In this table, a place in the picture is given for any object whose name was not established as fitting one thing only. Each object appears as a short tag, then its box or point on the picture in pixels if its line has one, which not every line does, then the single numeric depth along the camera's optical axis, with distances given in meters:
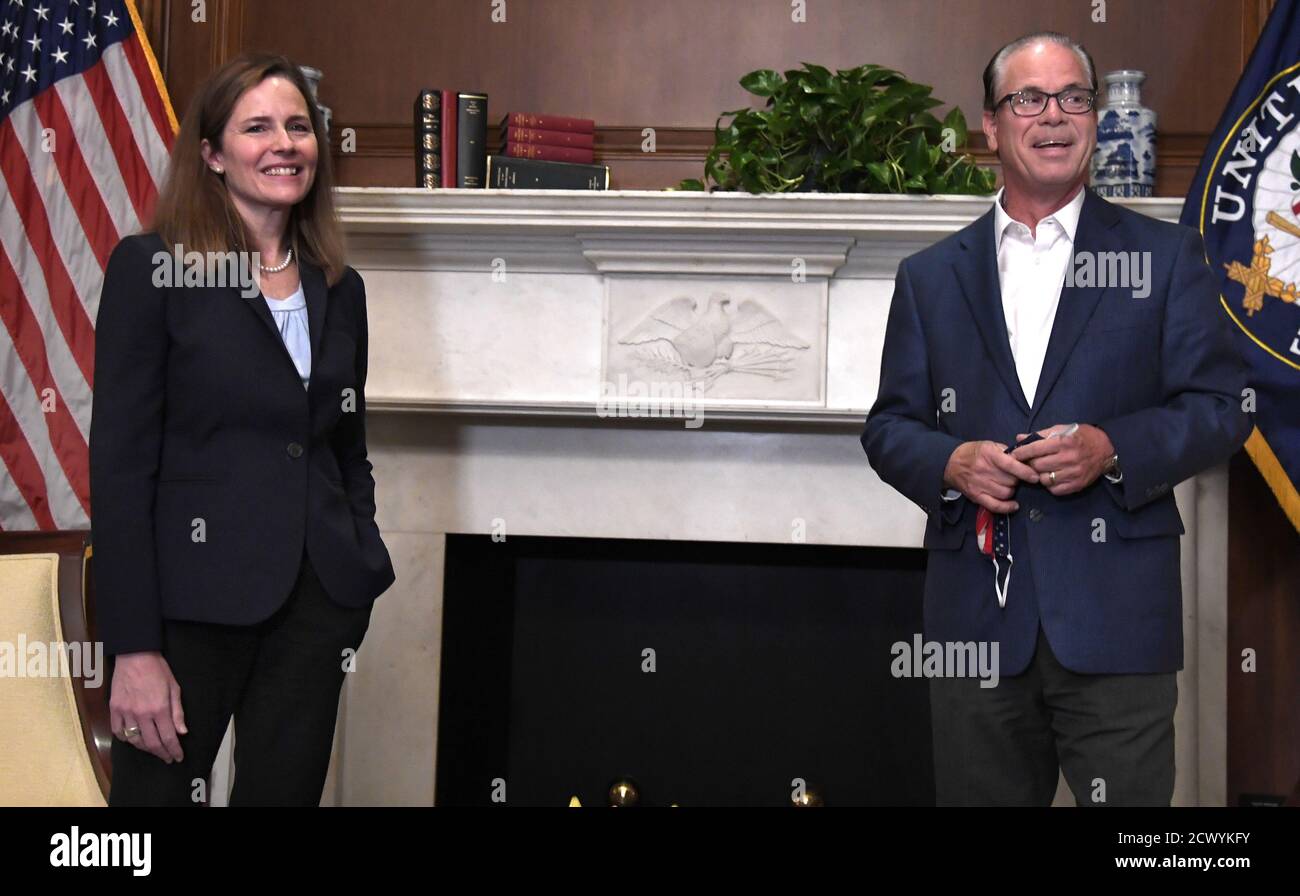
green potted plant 3.05
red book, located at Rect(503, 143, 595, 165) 3.23
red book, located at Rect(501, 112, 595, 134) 3.22
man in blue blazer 1.84
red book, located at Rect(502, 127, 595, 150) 3.23
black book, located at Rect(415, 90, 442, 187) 3.22
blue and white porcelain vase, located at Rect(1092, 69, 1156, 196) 3.10
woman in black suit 1.79
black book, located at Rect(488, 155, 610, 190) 3.18
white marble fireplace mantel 3.10
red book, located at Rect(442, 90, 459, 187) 3.23
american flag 3.28
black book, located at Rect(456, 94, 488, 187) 3.23
